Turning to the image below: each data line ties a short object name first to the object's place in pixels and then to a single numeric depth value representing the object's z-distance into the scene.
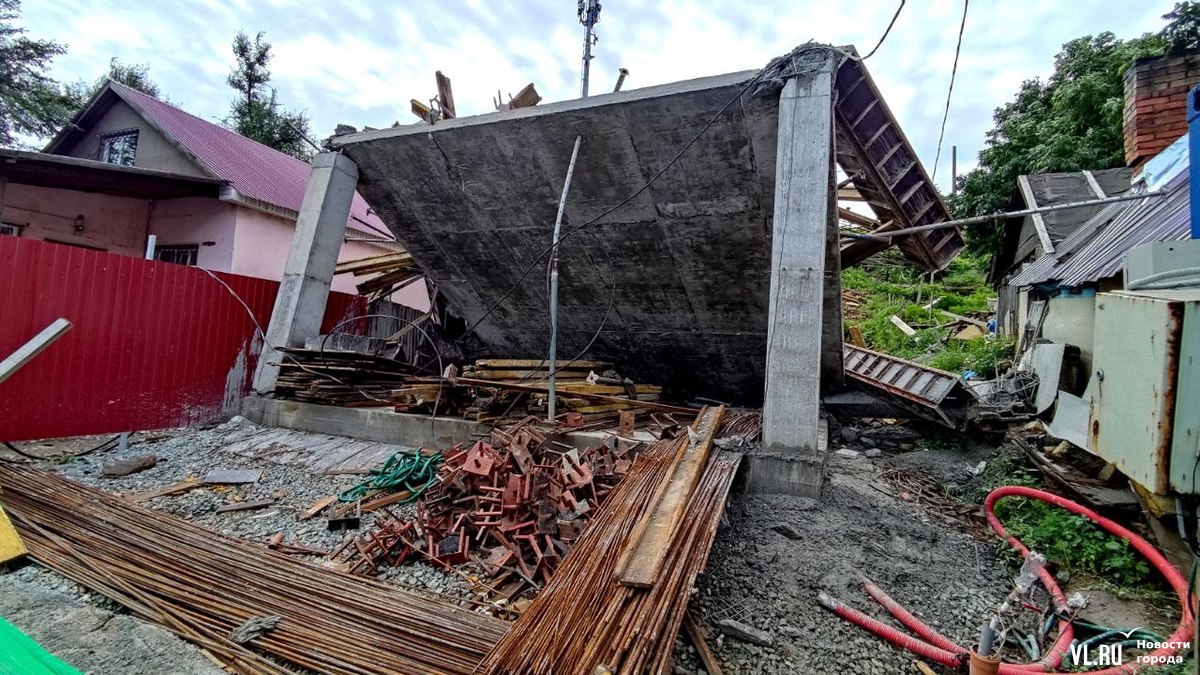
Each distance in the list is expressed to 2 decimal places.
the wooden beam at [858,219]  8.13
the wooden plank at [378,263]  9.36
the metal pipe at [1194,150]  3.18
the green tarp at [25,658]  1.64
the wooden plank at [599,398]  6.09
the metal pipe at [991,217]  4.72
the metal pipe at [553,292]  5.32
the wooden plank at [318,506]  4.22
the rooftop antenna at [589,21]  10.48
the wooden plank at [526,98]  6.32
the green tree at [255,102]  23.53
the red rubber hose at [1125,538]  2.36
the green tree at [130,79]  23.30
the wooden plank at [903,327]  14.25
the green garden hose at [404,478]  4.50
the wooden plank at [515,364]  7.54
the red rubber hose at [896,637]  2.40
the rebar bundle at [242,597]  2.34
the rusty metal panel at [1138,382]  2.15
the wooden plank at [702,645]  2.35
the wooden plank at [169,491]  4.45
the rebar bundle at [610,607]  1.97
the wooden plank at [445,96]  6.69
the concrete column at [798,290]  4.36
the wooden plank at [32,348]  4.36
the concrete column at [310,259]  7.16
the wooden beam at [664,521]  2.42
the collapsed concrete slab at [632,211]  5.56
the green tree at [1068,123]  13.72
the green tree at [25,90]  15.84
